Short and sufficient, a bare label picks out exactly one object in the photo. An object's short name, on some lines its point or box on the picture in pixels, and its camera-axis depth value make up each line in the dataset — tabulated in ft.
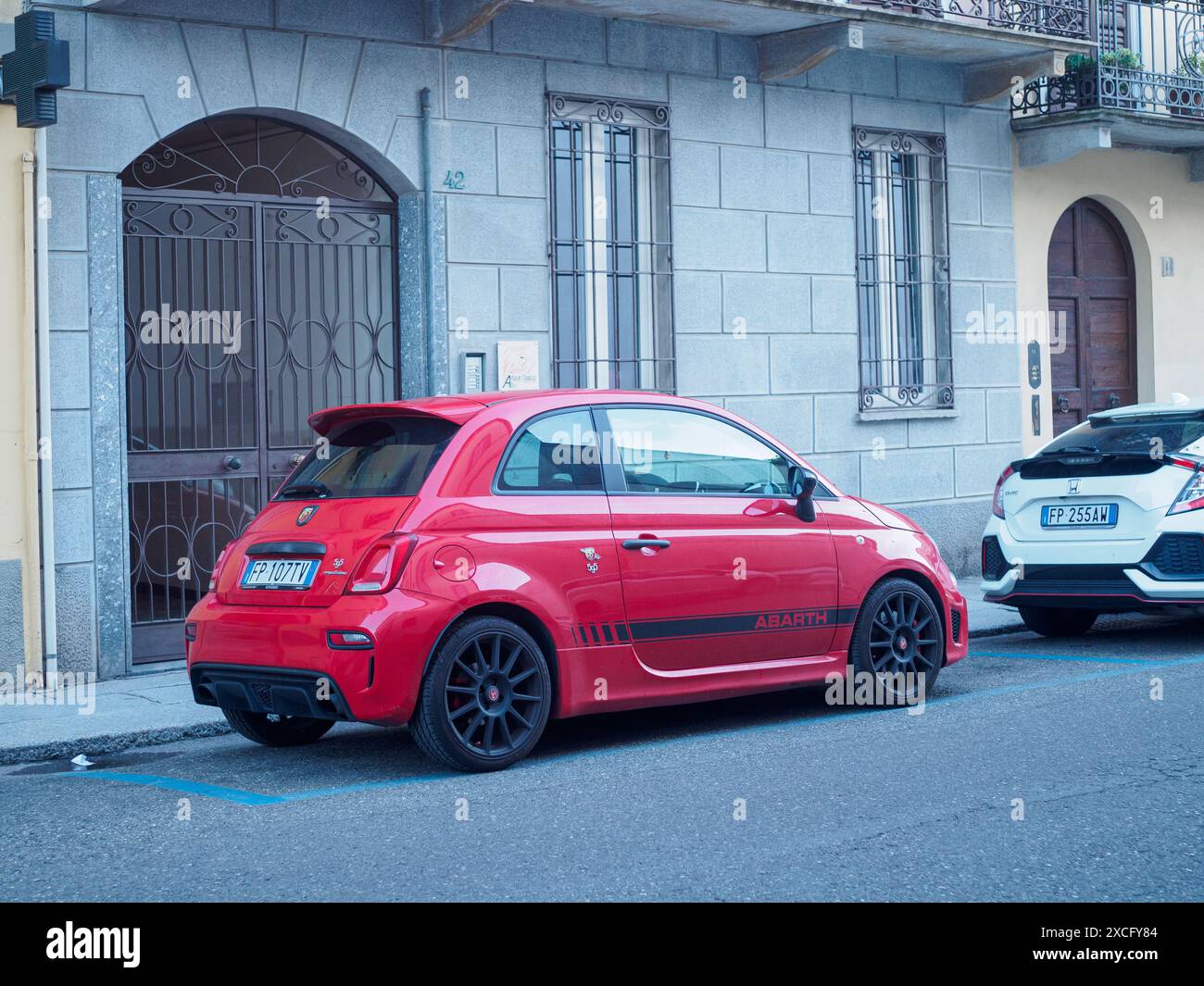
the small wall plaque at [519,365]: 40.88
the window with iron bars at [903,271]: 49.70
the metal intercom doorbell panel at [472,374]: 39.81
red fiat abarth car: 22.52
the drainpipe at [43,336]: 33.50
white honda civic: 33.24
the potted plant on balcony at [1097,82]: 51.88
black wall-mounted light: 31.22
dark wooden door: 56.08
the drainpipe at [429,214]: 39.60
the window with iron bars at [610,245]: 42.83
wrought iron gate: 36.35
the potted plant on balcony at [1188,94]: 54.39
